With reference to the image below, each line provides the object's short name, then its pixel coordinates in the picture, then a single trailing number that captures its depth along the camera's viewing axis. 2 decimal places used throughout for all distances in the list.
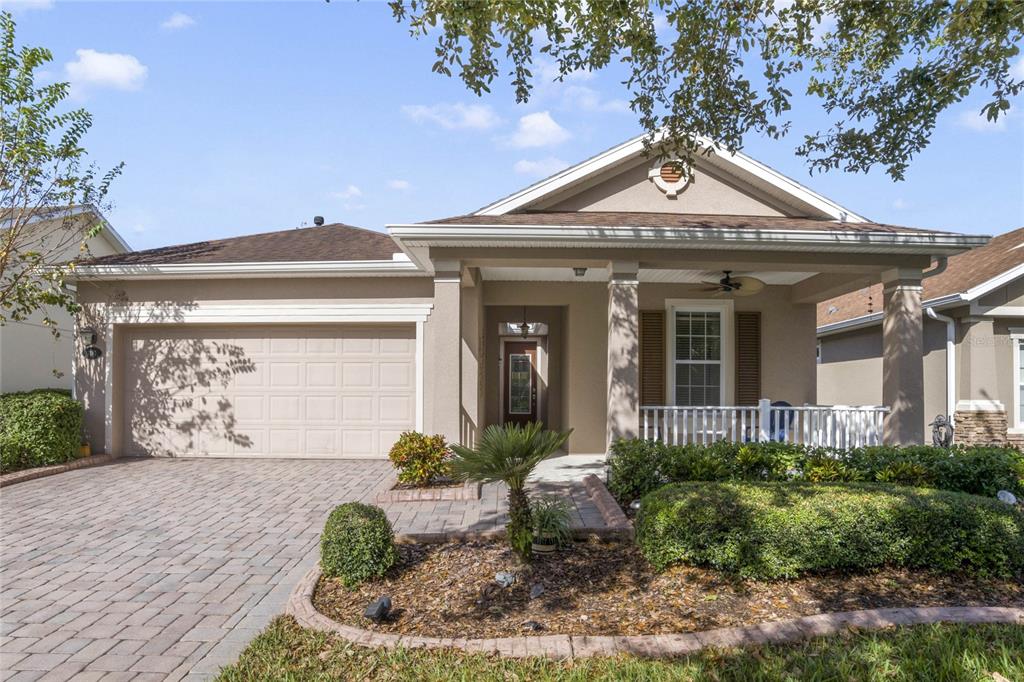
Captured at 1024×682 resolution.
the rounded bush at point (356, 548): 4.16
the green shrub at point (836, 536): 4.17
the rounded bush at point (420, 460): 7.11
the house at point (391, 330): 9.27
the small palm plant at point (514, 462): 4.32
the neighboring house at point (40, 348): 11.01
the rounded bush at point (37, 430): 8.71
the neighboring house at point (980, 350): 10.55
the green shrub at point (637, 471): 6.25
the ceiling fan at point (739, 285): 9.21
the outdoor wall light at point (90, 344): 10.01
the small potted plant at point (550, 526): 4.61
